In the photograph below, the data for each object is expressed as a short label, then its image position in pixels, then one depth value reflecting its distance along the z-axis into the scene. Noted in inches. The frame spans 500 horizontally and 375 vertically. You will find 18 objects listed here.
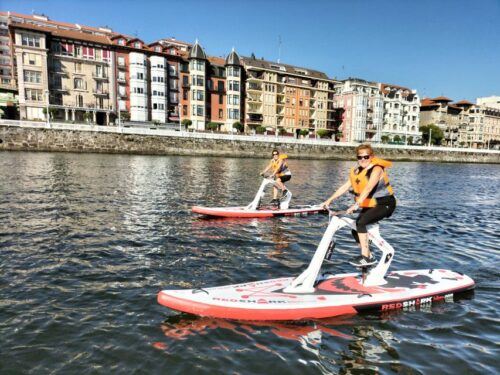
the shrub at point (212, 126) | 3269.7
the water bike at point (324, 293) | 276.7
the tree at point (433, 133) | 4795.5
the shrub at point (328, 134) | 4397.1
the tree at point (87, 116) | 3132.4
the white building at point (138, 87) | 3312.0
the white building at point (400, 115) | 4835.1
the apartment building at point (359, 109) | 4431.6
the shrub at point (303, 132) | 3665.6
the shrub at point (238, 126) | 3422.7
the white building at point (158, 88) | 3390.7
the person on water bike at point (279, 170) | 675.4
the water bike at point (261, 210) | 640.4
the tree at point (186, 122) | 3158.2
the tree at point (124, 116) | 3235.7
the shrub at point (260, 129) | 3631.2
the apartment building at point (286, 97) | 3961.6
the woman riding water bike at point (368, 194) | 291.1
